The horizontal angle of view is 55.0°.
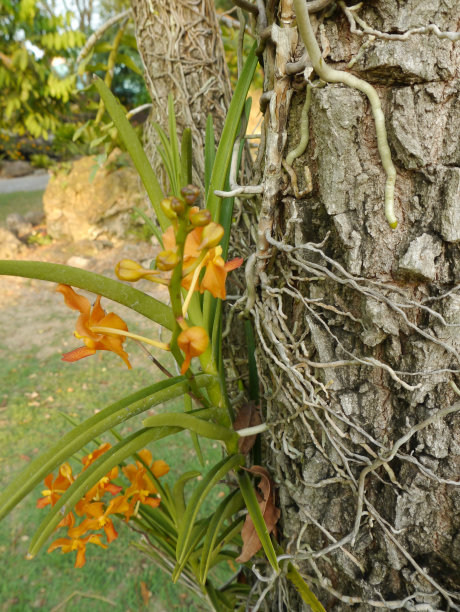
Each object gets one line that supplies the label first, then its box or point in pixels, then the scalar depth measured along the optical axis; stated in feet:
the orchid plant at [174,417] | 1.43
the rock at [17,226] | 15.87
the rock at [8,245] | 13.94
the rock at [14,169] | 25.17
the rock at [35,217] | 17.07
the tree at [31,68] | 11.73
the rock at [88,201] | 15.51
